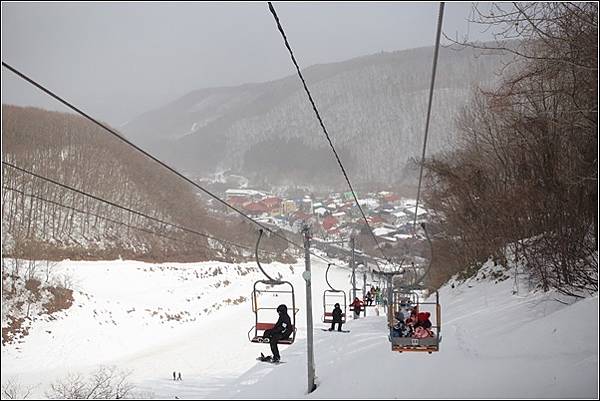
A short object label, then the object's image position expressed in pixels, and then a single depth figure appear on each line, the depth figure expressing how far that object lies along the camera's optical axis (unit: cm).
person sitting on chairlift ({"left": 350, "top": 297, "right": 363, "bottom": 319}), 2038
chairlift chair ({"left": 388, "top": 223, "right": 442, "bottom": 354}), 841
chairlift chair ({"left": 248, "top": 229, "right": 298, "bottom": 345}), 864
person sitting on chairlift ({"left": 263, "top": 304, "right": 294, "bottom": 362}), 1015
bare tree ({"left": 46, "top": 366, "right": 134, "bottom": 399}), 1903
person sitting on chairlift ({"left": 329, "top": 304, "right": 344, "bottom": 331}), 1616
